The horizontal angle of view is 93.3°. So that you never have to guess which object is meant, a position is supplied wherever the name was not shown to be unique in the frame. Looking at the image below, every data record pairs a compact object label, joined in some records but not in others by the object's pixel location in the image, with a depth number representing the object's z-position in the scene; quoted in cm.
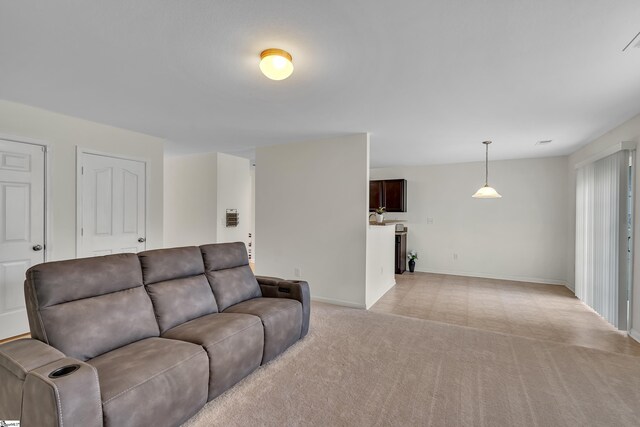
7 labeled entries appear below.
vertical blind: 342
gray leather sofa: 138
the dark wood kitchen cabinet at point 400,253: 641
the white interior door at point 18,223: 303
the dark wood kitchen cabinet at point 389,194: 686
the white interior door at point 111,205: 372
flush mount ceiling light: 201
